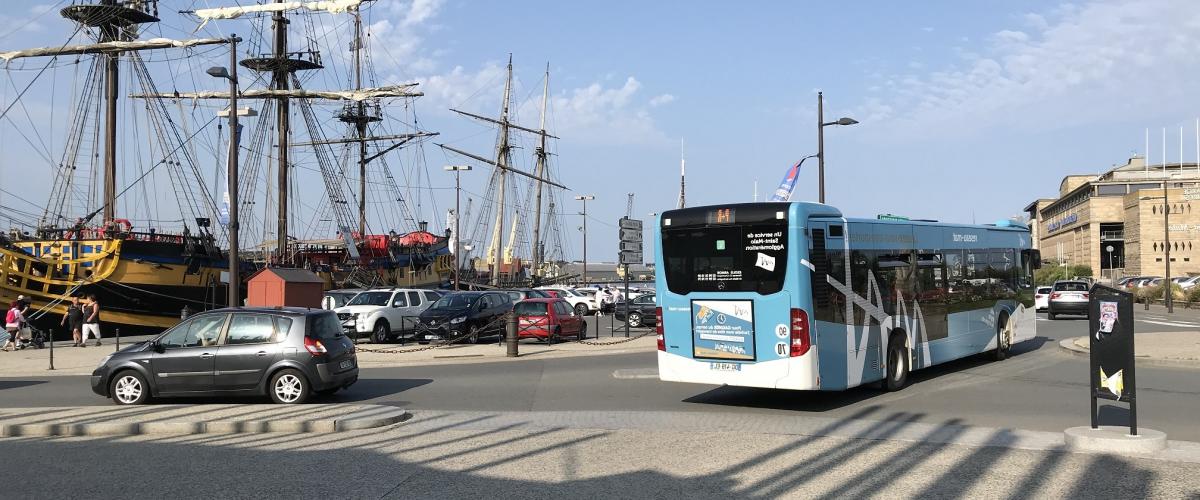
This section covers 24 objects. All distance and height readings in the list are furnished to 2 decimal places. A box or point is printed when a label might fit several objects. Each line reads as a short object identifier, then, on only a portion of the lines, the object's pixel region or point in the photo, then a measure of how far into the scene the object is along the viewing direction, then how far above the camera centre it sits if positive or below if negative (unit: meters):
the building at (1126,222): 104.19 +6.01
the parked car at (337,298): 28.75 -0.63
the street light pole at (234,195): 22.48 +1.99
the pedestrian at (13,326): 26.38 -1.27
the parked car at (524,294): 32.88 -0.66
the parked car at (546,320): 26.50 -1.24
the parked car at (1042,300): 44.41 -1.30
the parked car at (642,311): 35.25 -1.33
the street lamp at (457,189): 47.81 +4.68
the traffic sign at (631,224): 26.27 +1.43
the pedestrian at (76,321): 28.19 -1.27
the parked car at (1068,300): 35.34 -1.03
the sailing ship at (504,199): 72.62 +6.09
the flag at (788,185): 25.08 +2.36
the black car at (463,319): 26.41 -1.18
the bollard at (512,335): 21.50 -1.32
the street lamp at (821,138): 26.95 +3.84
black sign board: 8.83 -0.70
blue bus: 11.90 -0.32
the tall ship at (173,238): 36.12 +1.90
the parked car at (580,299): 48.87 -1.19
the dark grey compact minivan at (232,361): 13.12 -1.13
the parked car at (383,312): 27.88 -1.03
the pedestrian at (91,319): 27.83 -1.16
